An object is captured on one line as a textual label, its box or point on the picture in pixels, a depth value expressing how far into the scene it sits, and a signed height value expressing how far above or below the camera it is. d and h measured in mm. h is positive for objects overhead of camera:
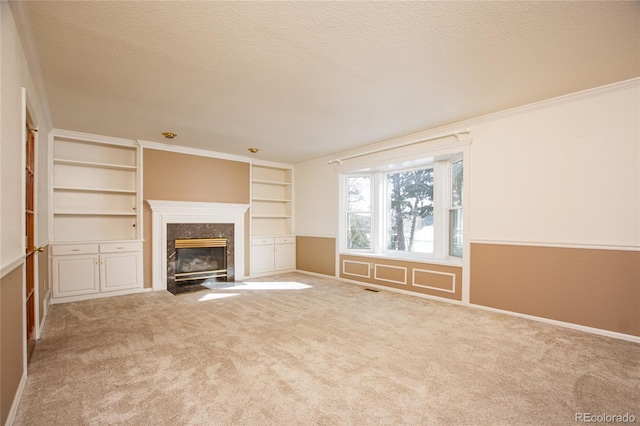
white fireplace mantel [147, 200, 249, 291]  4957 -149
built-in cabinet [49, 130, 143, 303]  4246 -75
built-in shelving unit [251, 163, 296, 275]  6234 -178
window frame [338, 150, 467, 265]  4617 +73
